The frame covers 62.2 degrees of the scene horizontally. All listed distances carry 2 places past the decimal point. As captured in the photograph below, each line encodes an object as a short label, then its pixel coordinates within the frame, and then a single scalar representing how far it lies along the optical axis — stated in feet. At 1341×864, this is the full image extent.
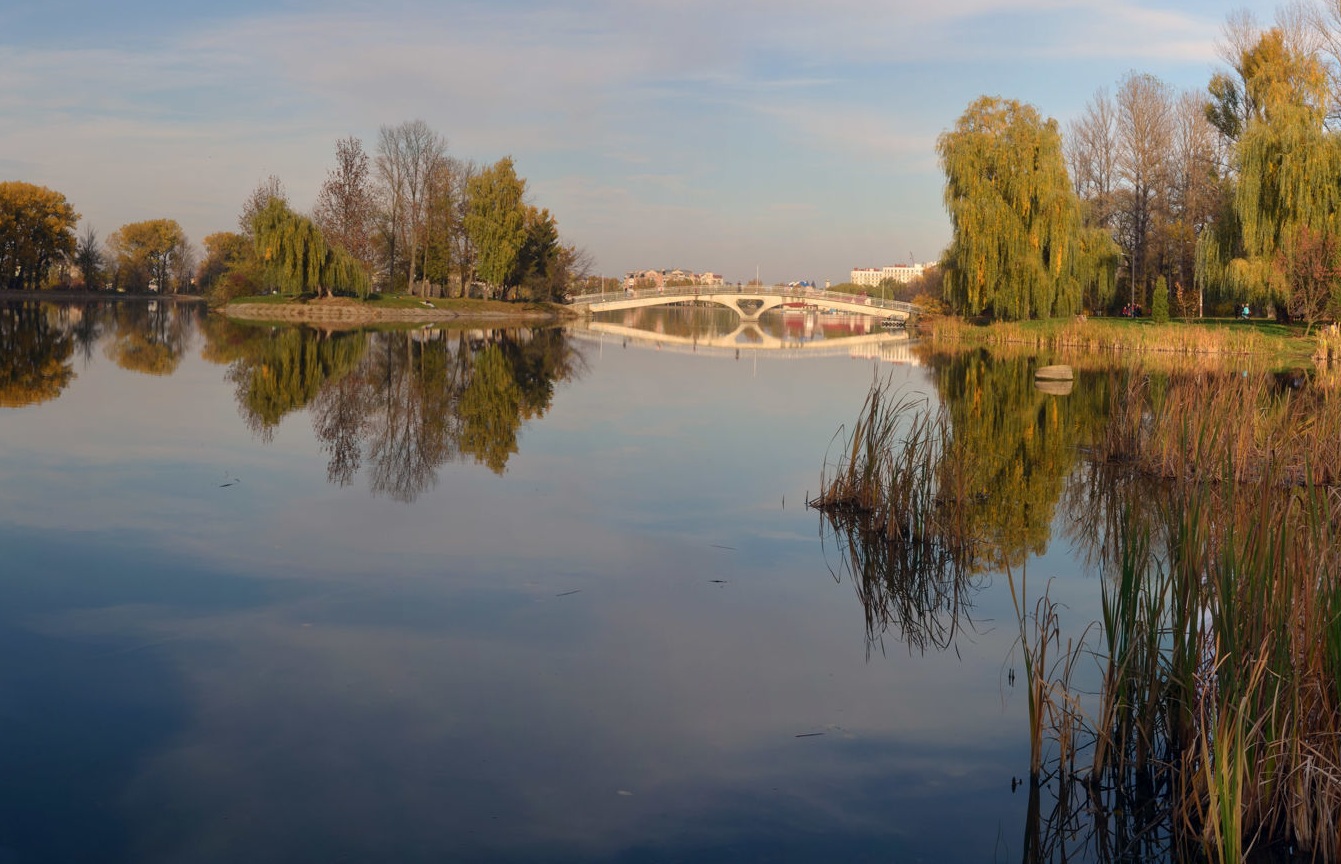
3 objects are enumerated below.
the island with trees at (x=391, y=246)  158.92
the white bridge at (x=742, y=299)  207.41
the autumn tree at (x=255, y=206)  193.16
